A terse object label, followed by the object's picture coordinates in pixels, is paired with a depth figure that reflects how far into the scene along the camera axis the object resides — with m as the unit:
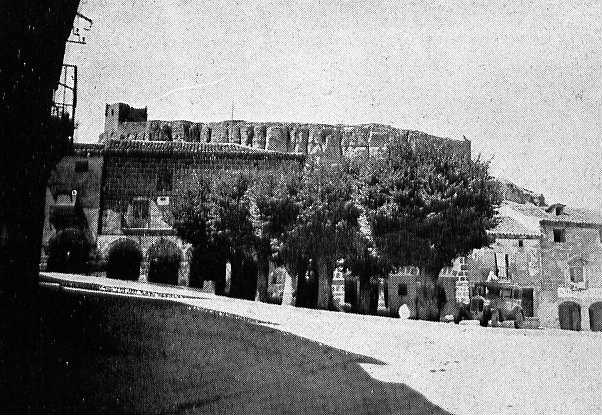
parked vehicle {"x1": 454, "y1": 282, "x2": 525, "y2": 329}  43.81
